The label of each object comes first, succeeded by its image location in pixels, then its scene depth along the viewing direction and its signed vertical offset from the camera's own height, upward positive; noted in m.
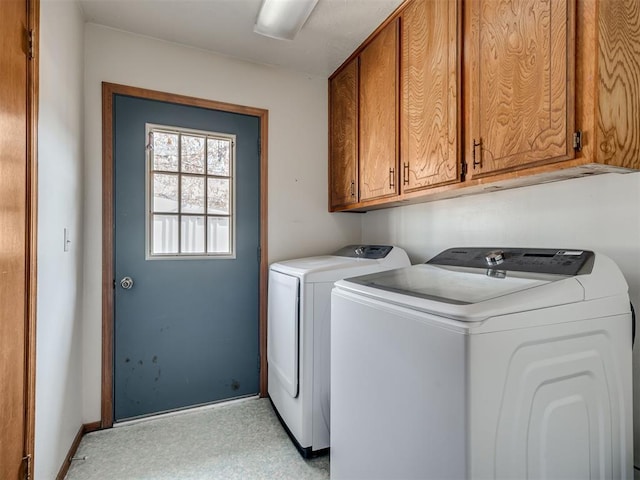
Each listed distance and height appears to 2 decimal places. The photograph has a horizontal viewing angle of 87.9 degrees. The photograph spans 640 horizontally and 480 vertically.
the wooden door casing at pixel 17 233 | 1.03 +0.02
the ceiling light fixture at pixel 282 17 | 1.77 +1.25
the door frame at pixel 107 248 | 2.08 -0.06
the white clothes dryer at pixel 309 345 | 1.83 -0.60
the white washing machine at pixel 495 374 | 0.81 -0.38
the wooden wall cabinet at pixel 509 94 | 1.05 +0.56
